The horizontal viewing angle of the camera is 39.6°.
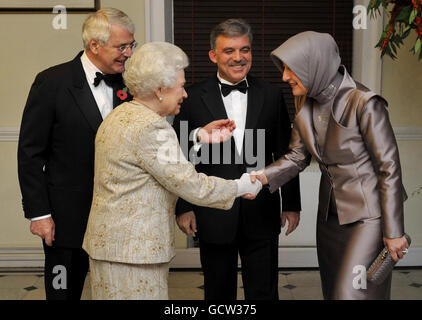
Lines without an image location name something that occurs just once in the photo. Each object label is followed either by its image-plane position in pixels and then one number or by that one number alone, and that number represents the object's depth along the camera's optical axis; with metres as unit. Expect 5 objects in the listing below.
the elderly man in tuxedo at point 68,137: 2.51
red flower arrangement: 2.80
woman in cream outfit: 1.98
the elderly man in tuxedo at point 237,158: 2.68
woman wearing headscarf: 2.18
